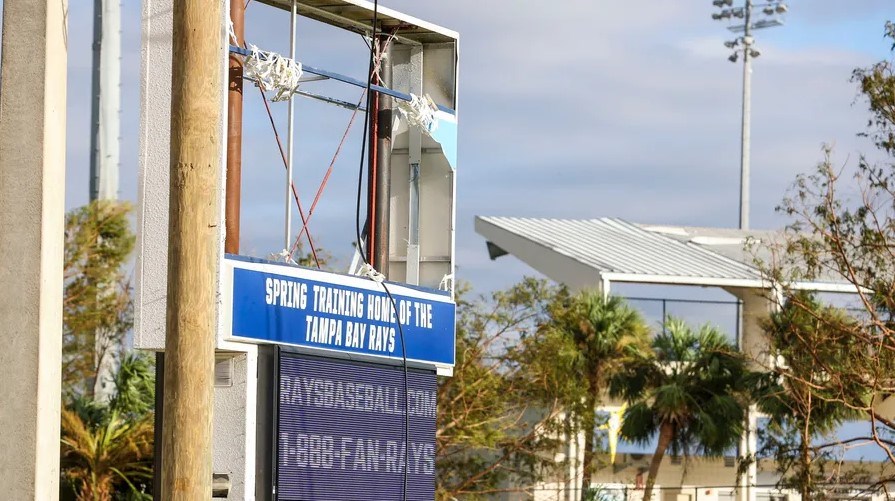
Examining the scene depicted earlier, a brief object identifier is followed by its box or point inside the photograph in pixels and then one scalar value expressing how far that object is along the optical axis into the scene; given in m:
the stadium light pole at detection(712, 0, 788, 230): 74.38
